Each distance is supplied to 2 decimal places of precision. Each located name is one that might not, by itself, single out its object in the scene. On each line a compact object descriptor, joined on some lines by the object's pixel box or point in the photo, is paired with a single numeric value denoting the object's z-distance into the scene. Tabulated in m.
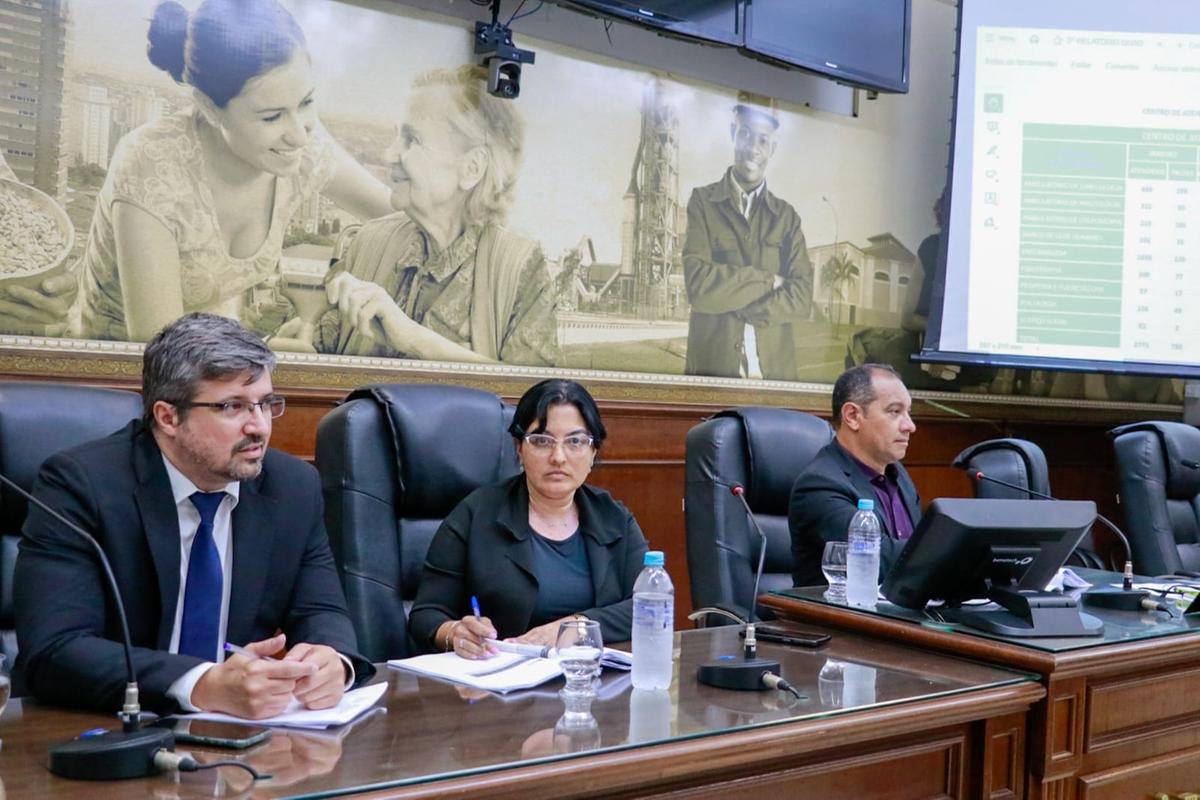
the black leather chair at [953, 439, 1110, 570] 3.98
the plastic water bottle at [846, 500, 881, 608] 2.41
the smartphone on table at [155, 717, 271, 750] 1.40
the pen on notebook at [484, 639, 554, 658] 1.96
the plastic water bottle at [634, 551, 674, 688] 1.78
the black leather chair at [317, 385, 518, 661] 2.43
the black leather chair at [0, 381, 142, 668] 2.03
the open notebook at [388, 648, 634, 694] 1.77
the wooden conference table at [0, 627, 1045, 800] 1.32
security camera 3.76
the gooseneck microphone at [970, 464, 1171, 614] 2.49
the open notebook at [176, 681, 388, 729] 1.51
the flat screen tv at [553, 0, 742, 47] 3.88
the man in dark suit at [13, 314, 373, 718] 1.72
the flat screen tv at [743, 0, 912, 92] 4.34
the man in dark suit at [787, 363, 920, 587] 2.88
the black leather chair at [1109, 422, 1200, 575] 4.12
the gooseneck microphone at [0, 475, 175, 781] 1.28
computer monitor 2.14
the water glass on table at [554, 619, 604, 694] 1.66
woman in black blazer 2.39
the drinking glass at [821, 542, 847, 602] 2.49
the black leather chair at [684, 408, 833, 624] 3.02
